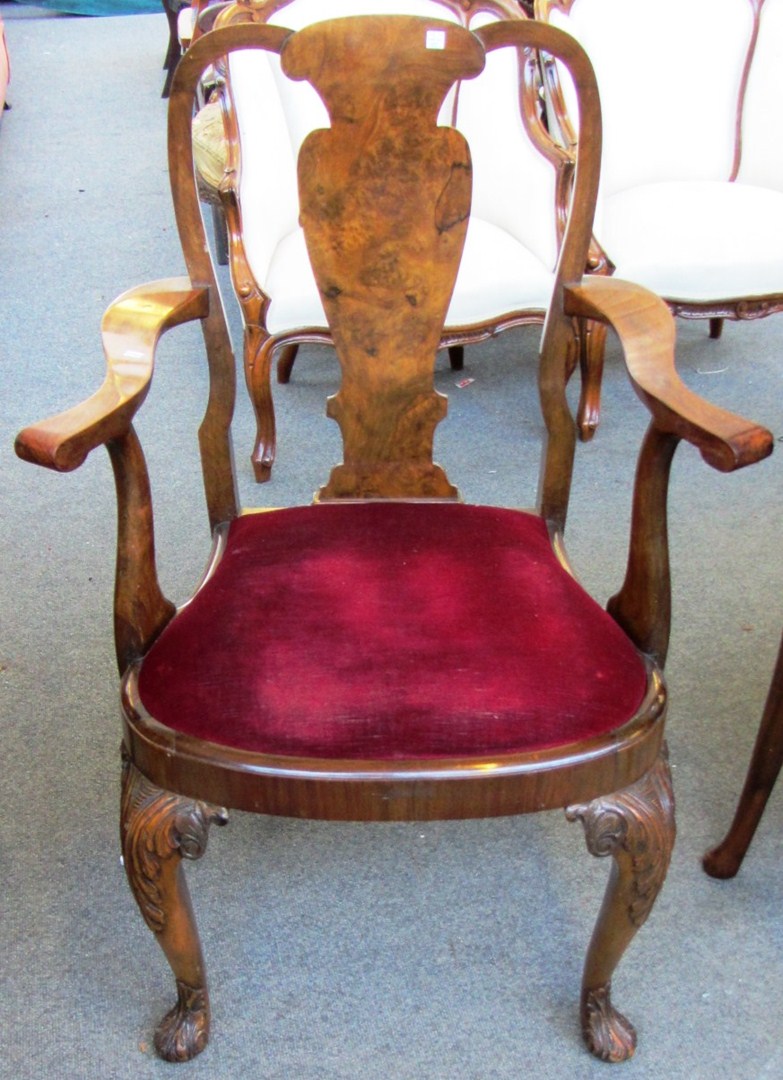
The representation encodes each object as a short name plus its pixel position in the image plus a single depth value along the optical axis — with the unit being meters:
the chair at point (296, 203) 2.09
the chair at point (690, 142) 2.26
